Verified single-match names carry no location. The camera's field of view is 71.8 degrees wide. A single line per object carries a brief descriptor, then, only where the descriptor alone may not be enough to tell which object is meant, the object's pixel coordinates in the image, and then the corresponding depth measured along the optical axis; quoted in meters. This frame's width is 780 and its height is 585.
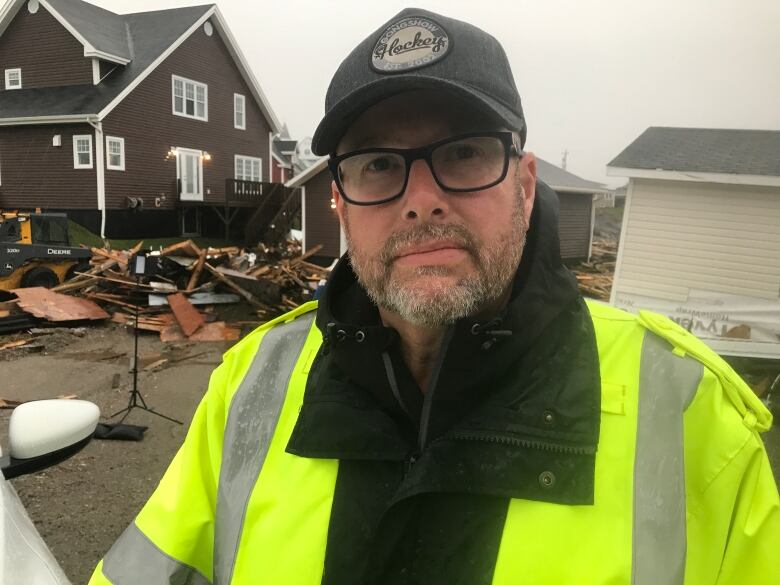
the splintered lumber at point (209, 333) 12.02
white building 10.63
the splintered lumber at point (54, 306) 12.27
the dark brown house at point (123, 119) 23.08
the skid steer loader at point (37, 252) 13.59
